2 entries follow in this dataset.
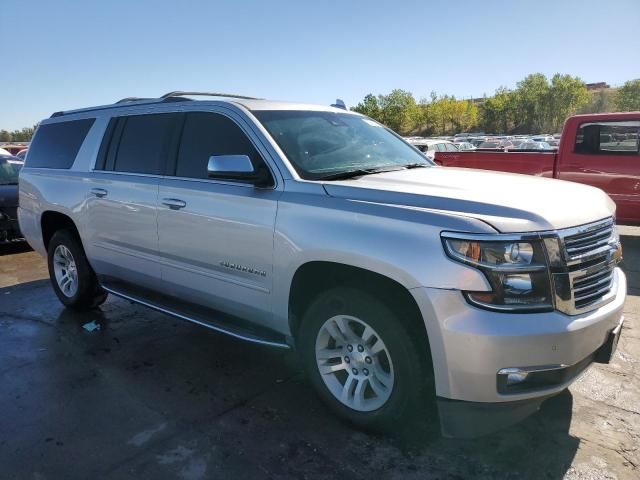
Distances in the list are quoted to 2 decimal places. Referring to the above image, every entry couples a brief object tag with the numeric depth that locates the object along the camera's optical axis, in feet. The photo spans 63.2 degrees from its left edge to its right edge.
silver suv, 8.11
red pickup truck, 27.02
